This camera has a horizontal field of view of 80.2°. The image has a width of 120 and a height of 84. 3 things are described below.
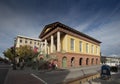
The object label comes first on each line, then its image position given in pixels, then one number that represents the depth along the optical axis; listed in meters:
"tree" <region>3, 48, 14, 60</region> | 37.49
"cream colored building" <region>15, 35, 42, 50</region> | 35.01
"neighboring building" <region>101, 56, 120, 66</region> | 42.27
